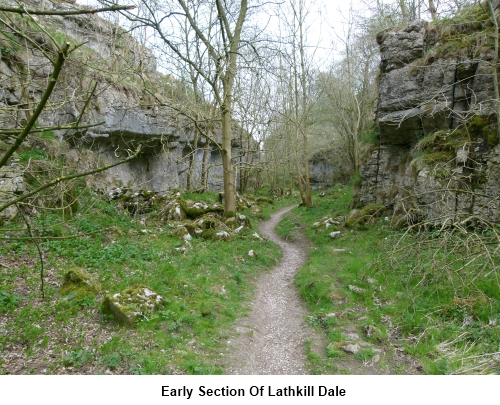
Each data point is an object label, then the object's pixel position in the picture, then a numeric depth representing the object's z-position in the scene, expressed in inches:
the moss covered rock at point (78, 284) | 244.7
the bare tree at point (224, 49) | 403.9
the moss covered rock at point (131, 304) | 217.3
